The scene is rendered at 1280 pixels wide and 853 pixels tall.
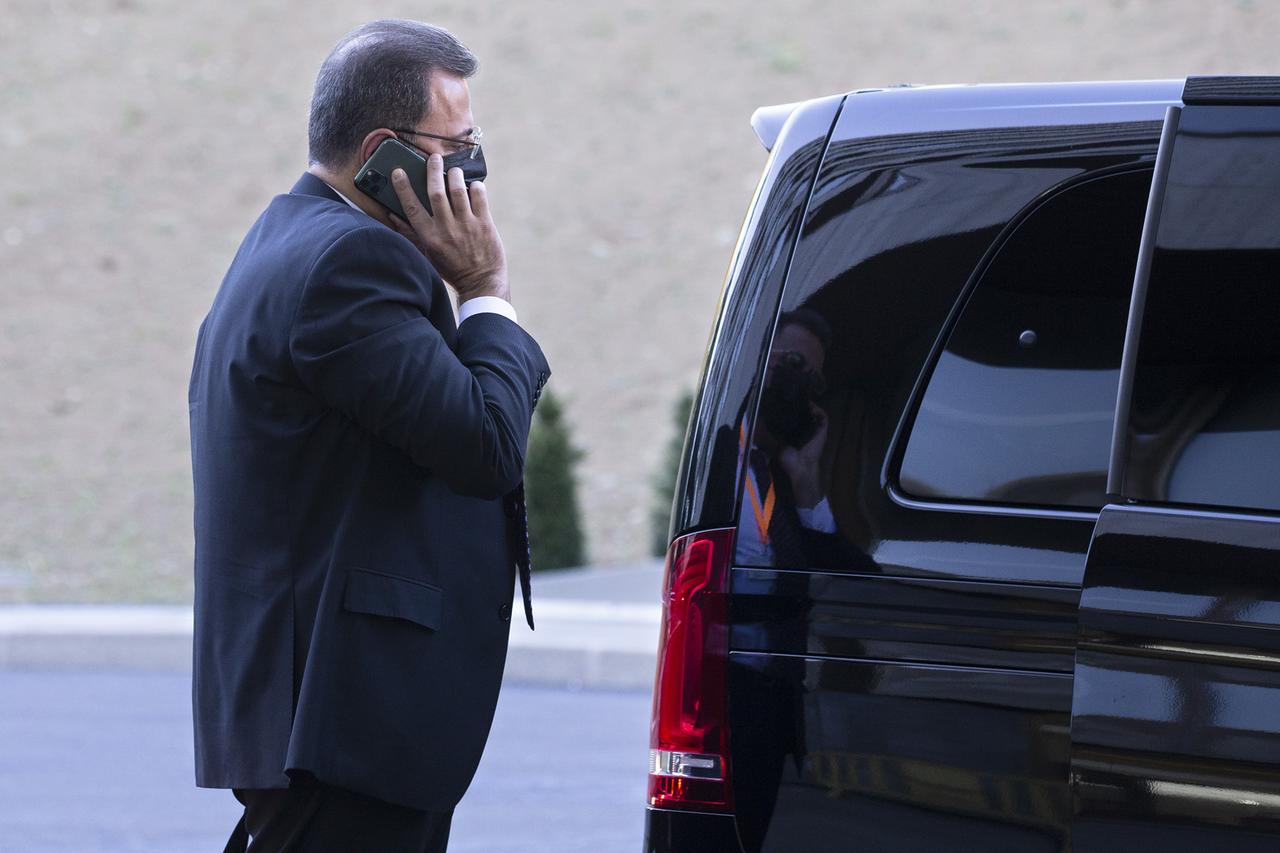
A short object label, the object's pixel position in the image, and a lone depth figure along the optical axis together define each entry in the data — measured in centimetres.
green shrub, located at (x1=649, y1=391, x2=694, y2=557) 2892
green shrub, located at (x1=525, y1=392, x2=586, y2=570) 2722
